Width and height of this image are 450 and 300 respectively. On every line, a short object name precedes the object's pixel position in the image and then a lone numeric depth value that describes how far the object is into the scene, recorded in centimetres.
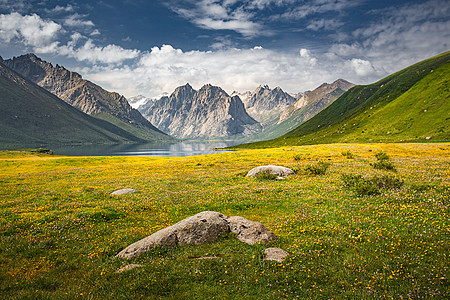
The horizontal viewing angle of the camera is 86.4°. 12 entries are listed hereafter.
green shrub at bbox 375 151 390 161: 4039
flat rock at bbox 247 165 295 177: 3061
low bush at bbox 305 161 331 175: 2992
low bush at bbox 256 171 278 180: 2908
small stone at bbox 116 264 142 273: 950
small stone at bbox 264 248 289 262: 983
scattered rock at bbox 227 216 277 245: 1161
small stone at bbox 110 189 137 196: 2417
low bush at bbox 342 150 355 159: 4904
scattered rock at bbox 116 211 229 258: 1106
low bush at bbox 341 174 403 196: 1812
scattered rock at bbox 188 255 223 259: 1037
